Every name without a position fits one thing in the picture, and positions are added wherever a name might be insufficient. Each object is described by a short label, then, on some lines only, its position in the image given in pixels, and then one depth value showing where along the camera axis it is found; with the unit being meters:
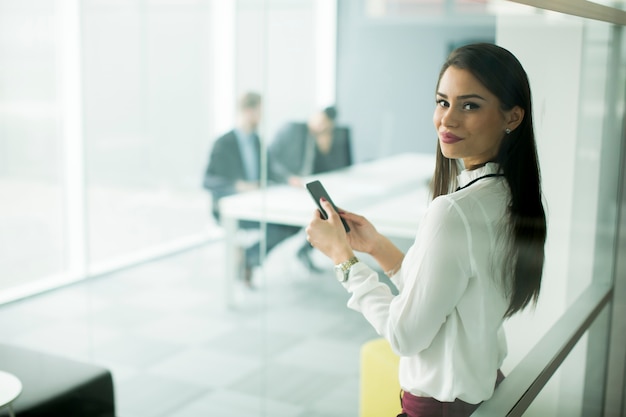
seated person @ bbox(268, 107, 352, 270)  3.40
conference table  2.25
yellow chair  1.74
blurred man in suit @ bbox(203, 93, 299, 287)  3.77
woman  1.27
